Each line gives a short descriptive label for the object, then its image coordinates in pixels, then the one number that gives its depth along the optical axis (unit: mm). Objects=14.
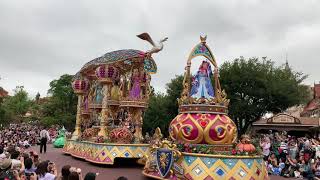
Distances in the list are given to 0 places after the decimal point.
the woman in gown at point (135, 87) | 16938
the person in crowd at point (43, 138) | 20850
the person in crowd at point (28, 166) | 7414
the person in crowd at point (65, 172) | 6295
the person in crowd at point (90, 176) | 5395
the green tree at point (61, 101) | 50656
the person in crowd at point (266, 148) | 16812
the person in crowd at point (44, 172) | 6938
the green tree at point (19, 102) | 77375
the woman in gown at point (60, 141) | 27909
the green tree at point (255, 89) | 29750
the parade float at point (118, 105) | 15672
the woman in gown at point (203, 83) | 11867
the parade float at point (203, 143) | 10453
